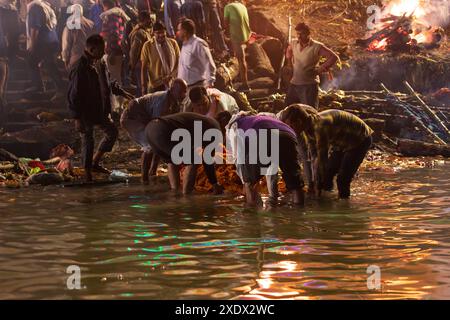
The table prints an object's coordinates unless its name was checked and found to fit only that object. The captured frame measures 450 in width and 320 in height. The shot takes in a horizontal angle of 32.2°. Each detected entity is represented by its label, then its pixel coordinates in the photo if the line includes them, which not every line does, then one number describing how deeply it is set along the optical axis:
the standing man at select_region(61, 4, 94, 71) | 15.28
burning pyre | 17.23
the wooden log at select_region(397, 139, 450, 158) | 14.19
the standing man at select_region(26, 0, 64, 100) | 14.76
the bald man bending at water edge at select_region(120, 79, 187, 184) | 9.77
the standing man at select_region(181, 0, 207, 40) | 14.65
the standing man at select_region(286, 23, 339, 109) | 11.54
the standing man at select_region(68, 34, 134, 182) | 10.25
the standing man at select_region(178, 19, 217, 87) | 11.12
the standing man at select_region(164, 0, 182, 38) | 14.67
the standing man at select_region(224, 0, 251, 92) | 15.24
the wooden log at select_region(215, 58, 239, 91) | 15.10
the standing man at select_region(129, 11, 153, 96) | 13.27
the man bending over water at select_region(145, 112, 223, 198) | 8.73
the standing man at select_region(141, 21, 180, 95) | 12.09
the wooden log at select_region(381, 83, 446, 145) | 14.92
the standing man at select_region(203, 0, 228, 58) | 15.54
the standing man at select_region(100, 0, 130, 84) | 14.97
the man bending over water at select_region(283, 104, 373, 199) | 8.00
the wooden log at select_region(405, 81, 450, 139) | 15.17
